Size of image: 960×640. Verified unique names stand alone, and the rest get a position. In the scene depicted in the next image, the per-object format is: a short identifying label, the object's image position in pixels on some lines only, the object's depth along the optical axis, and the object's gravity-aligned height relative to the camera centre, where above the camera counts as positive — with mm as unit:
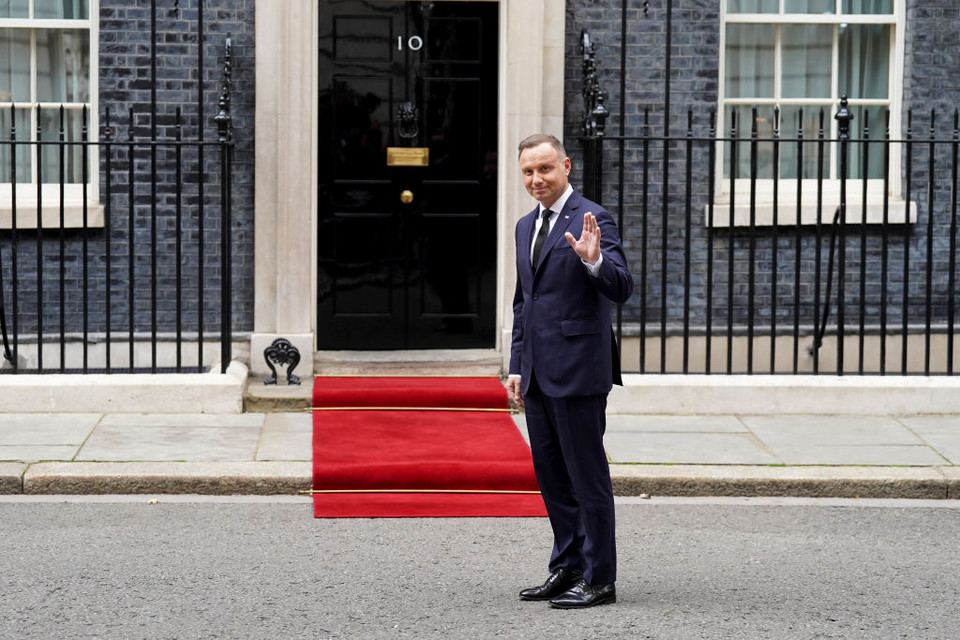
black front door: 10211 +35
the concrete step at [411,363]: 10000 -1225
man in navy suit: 5559 -713
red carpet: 7484 -1466
